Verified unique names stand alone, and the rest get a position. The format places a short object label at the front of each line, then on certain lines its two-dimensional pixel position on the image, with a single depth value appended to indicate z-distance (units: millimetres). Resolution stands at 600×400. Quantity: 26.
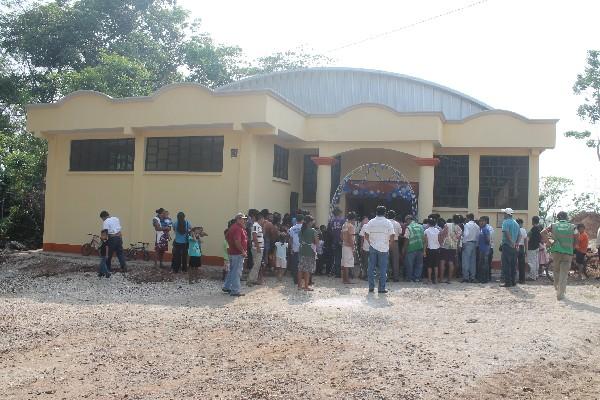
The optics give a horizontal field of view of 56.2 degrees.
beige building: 15031
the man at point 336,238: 13102
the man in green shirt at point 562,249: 10250
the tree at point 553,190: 39250
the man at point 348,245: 11992
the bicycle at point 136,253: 15492
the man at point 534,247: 13344
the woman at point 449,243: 12523
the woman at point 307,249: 10969
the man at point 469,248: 12719
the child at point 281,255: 12398
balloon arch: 15719
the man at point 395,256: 12594
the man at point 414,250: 12547
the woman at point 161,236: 13531
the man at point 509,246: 11672
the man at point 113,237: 12738
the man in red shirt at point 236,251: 10391
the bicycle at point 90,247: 16172
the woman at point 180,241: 12984
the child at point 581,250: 13711
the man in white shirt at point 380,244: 10562
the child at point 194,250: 12484
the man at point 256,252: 11289
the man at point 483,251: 12789
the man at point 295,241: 12383
